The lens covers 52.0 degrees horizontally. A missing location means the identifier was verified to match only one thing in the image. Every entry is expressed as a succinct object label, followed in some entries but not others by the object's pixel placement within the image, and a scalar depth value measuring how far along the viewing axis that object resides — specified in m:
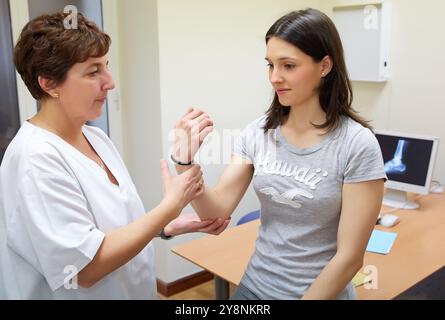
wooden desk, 1.76
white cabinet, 3.03
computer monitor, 2.50
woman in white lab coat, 1.06
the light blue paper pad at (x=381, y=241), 2.03
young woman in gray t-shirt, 1.25
